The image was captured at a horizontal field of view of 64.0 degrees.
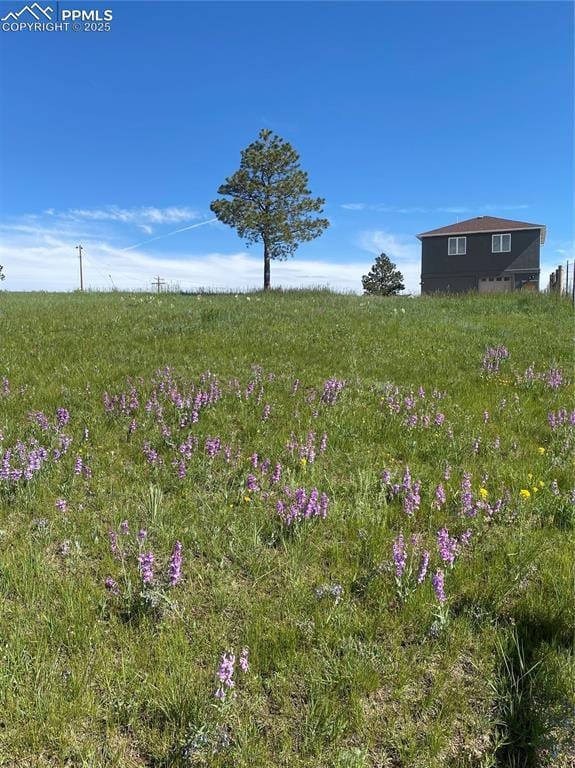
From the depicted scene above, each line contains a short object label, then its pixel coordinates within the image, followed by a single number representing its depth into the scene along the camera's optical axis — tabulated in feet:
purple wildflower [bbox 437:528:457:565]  10.37
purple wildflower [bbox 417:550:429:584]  9.93
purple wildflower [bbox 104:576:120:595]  9.75
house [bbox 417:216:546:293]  165.07
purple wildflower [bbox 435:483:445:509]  12.96
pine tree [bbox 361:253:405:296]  271.08
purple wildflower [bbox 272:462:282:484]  14.20
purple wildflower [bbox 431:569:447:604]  9.28
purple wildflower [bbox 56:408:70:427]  18.03
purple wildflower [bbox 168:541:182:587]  9.73
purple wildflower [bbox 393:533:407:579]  10.03
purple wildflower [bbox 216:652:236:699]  7.32
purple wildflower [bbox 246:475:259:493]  13.82
